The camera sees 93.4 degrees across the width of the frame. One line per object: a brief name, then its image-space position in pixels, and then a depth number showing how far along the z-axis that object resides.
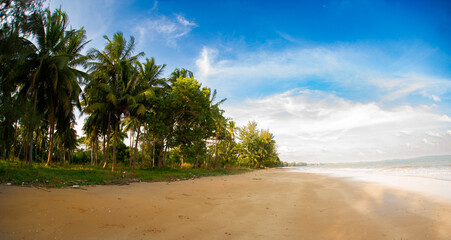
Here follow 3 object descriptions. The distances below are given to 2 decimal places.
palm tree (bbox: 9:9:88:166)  12.16
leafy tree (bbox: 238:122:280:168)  43.56
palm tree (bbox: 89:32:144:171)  15.81
